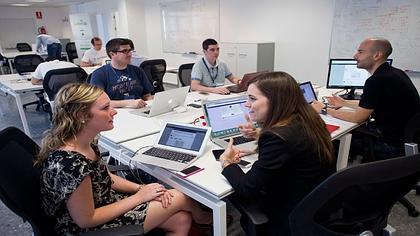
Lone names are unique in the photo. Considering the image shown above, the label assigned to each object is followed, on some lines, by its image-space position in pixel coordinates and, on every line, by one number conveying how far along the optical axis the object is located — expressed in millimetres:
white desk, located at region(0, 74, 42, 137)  3449
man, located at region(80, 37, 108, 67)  5508
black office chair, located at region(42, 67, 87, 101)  3262
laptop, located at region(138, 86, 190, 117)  2188
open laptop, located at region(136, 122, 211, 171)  1472
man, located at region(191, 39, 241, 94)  3324
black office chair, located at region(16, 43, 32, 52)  10234
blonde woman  1083
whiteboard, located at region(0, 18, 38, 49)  10859
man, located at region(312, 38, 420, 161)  1937
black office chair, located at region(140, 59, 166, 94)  3740
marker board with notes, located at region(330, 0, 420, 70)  3297
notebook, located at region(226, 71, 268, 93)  2909
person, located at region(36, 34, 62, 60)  8055
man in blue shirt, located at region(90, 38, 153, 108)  2516
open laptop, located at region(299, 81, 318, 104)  2420
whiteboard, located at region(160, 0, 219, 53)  5633
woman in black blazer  1096
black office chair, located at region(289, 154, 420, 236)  777
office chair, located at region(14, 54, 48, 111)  4941
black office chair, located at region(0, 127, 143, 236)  1016
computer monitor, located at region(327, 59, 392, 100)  2867
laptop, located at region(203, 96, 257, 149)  1712
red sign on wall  11320
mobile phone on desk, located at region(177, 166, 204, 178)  1357
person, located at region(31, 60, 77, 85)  3649
